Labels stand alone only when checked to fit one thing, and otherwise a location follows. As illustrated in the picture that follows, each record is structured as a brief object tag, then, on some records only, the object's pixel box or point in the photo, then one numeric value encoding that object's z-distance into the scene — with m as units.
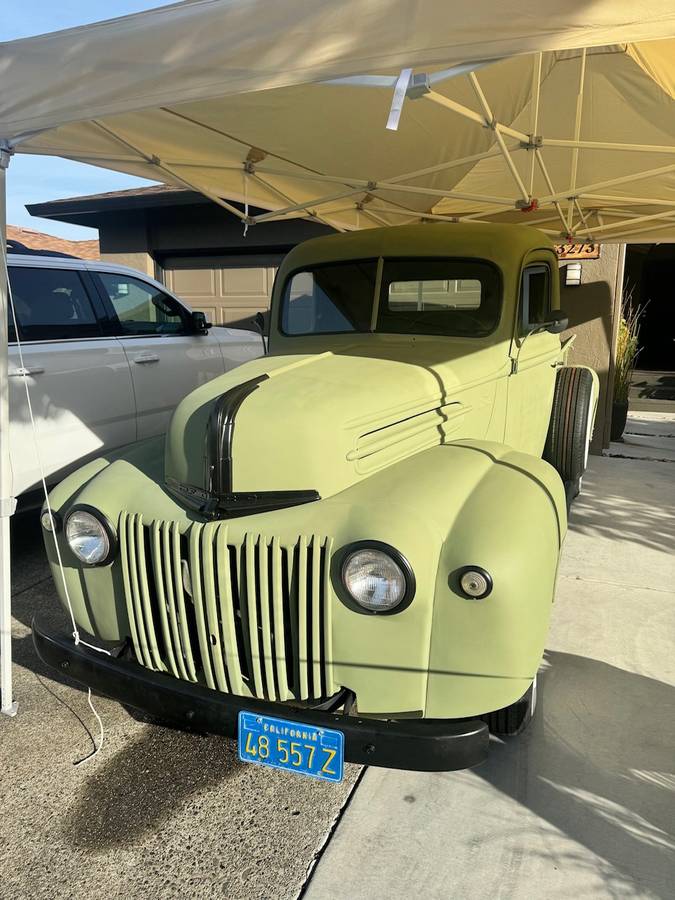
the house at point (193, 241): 8.91
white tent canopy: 1.86
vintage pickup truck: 2.01
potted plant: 8.13
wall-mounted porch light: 7.22
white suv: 4.27
